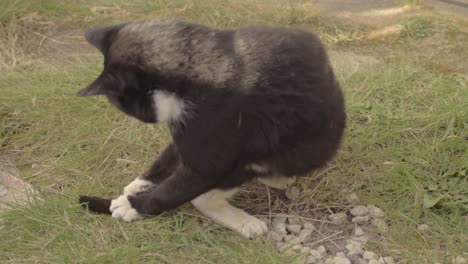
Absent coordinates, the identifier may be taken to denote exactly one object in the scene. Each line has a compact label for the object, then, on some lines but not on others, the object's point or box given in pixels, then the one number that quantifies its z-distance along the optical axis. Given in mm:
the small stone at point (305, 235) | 2045
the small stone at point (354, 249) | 1969
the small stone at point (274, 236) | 2047
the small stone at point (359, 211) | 2139
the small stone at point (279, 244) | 2004
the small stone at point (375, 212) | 2121
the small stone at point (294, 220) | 2129
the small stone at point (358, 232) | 2059
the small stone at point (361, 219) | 2111
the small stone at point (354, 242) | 2006
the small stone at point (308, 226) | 2098
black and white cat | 1741
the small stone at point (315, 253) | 1960
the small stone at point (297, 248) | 1979
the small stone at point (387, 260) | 1920
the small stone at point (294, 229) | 2088
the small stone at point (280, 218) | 2141
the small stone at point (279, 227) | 2086
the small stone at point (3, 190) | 2347
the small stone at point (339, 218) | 2123
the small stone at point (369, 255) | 1940
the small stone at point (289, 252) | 1946
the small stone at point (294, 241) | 2004
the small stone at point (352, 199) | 2189
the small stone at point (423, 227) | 2031
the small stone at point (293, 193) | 2229
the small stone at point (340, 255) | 1957
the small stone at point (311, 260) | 1931
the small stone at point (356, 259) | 1938
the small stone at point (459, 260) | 1890
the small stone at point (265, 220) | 2124
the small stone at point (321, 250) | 1986
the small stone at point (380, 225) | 2045
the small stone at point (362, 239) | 2020
